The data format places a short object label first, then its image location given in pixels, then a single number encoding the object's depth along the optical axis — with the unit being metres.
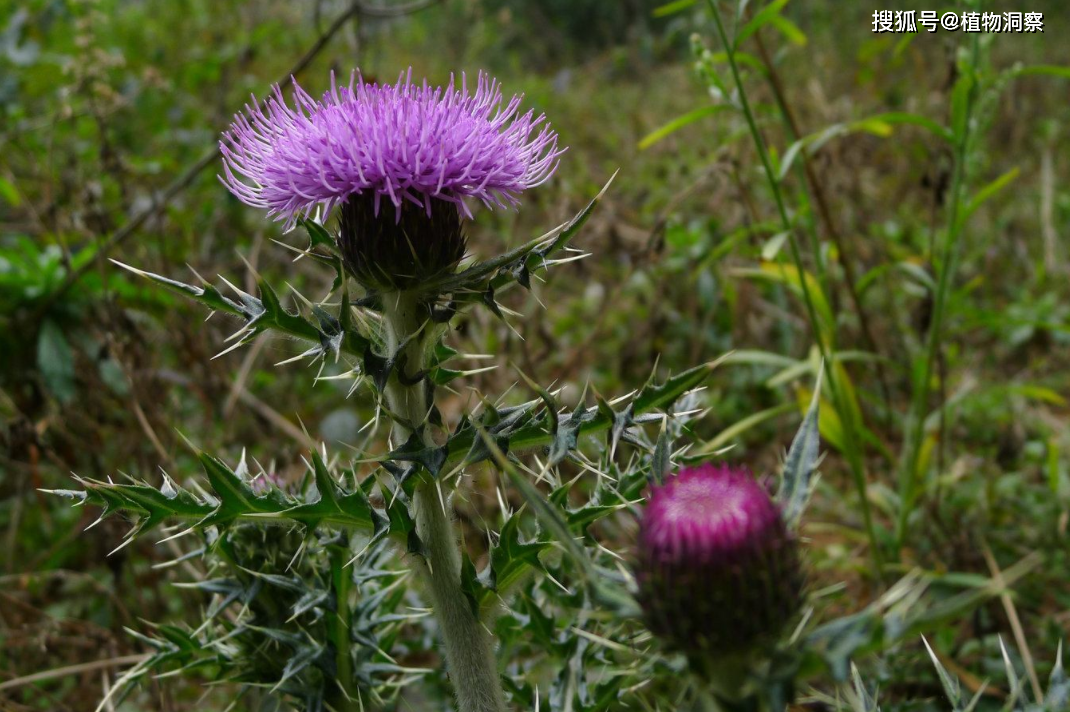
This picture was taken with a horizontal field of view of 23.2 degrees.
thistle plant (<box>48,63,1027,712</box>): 0.35
